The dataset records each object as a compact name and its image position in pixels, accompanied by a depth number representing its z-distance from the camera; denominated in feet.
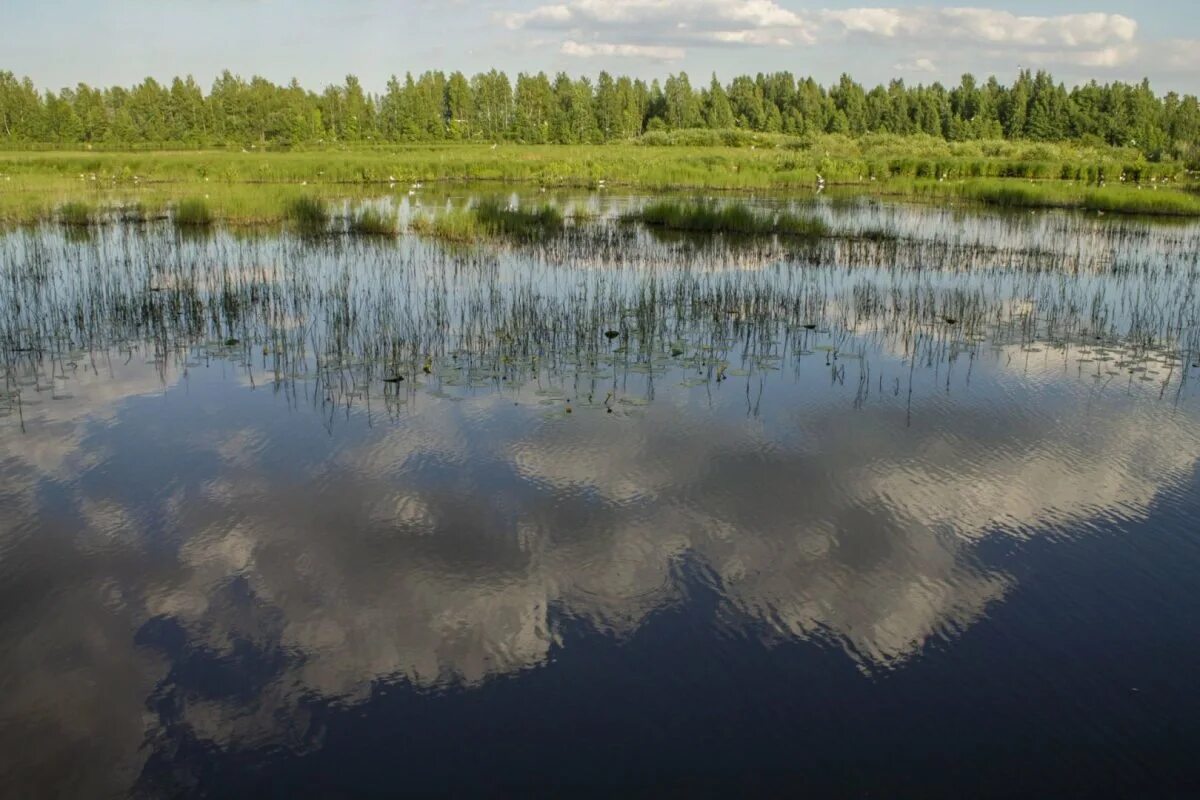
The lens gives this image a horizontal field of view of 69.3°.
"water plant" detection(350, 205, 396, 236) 58.59
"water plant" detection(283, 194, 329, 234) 61.36
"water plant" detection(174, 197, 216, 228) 62.75
